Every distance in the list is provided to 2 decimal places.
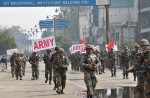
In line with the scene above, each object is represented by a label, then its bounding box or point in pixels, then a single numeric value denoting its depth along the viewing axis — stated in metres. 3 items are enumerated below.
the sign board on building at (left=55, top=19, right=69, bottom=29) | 73.00
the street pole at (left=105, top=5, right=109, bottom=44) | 38.21
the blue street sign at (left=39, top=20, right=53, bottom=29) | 67.02
